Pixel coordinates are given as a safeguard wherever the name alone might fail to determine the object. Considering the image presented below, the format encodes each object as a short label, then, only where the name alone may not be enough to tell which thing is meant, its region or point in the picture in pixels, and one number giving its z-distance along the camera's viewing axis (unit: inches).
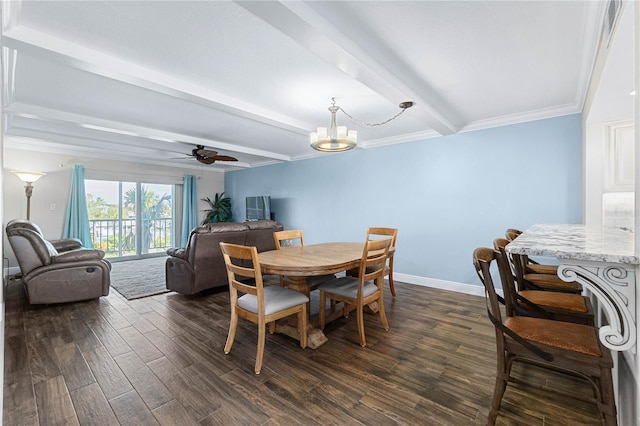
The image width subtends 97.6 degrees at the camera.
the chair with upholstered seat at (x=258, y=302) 80.8
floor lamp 178.5
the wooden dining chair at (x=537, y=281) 72.5
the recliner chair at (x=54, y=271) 127.2
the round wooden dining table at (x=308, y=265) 88.4
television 253.4
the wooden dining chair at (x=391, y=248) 136.3
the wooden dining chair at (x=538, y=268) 88.3
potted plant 295.4
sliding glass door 241.3
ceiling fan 176.9
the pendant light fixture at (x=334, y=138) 112.6
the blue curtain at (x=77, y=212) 214.4
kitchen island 38.7
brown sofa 140.4
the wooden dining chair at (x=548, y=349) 43.7
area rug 156.3
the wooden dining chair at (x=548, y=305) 60.1
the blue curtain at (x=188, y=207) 281.9
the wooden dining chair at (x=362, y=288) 95.1
